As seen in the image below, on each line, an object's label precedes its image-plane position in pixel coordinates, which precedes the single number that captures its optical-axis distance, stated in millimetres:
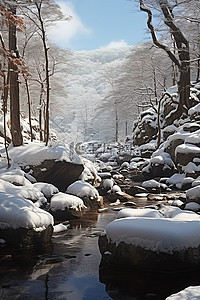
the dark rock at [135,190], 12523
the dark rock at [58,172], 10875
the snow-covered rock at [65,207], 8289
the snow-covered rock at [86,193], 9805
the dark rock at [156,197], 11195
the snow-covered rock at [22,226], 5848
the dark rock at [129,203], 10258
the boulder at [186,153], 14102
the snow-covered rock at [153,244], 4844
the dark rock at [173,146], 17016
